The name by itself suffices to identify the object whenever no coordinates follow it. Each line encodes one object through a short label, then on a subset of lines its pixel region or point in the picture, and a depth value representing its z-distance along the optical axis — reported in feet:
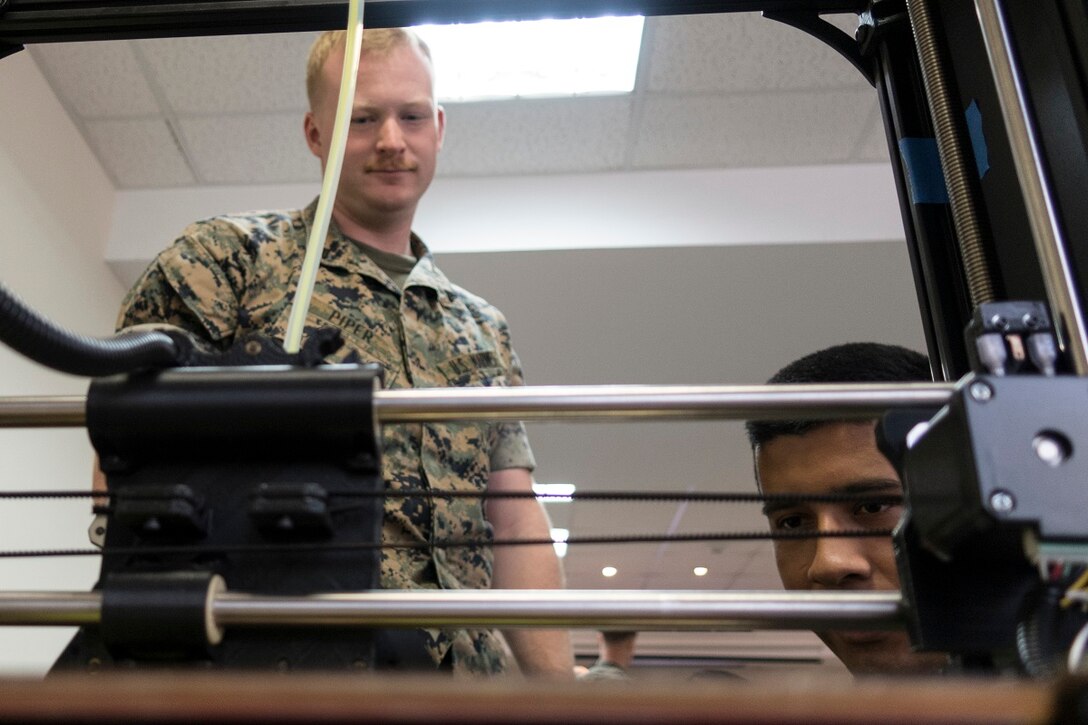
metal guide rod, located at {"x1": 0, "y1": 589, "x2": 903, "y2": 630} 1.60
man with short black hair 3.69
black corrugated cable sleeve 1.51
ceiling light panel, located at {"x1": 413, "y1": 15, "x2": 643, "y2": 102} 7.79
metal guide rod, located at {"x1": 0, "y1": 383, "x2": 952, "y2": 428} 1.74
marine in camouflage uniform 3.45
